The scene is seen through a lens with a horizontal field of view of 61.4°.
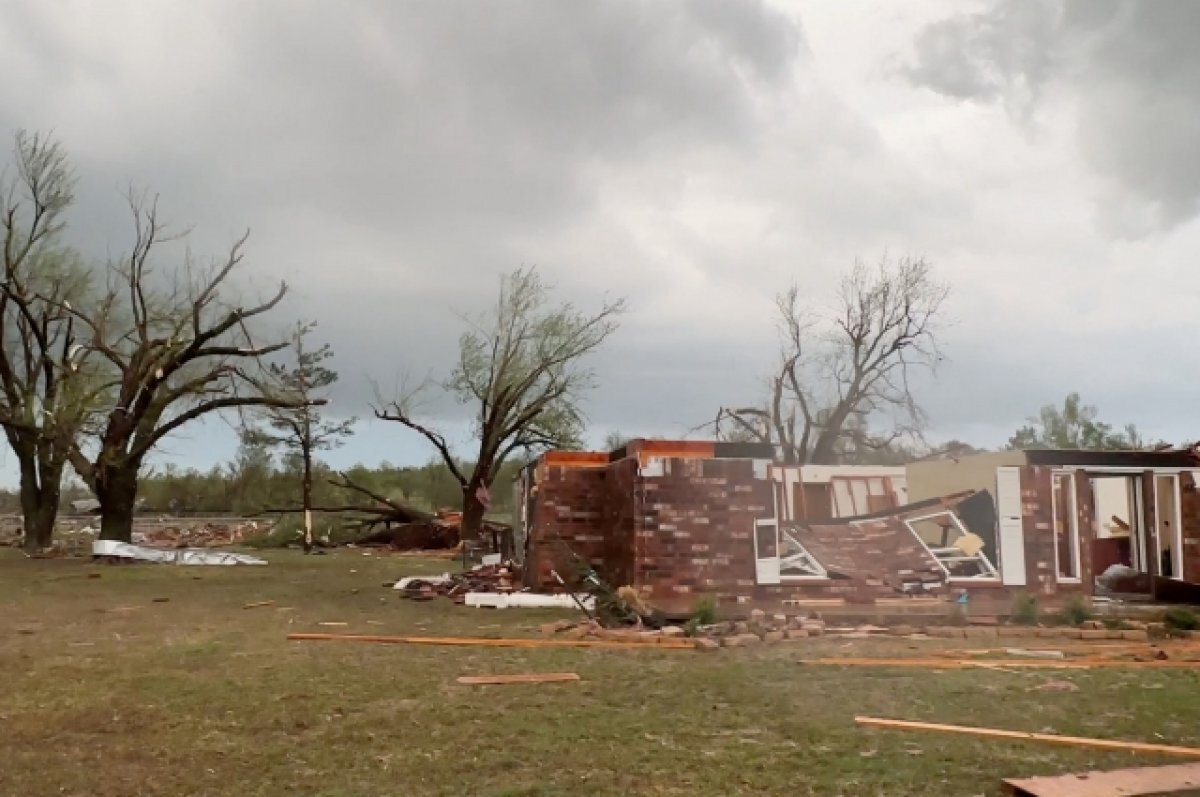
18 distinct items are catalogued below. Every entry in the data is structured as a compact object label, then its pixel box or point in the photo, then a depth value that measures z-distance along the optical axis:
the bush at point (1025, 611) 12.65
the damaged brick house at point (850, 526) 13.67
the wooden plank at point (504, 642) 10.39
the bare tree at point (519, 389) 31.83
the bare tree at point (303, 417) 26.44
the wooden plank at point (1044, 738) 5.71
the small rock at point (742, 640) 10.40
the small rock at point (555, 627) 11.37
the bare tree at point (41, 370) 23.31
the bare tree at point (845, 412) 31.86
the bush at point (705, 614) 11.73
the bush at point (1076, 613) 12.44
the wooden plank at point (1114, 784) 4.72
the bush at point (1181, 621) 11.63
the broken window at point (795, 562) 14.01
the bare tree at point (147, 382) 24.19
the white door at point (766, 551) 13.79
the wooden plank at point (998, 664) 9.01
